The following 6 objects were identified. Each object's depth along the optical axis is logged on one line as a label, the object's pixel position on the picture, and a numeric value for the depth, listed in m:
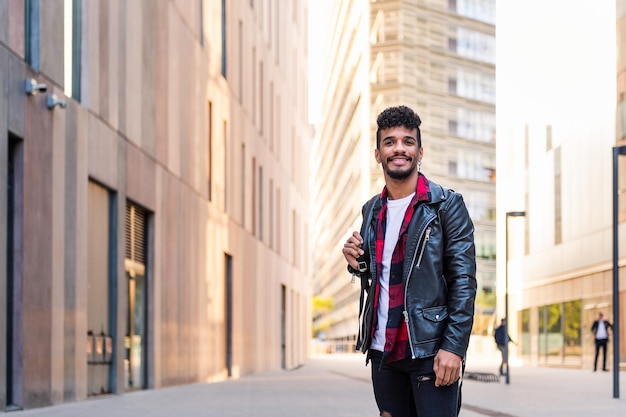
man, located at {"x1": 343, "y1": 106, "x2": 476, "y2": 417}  3.80
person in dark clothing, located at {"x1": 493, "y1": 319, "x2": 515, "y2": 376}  27.85
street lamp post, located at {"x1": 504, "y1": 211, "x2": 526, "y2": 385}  24.26
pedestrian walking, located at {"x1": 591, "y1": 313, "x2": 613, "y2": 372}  30.55
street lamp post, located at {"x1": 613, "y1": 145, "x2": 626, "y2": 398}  15.55
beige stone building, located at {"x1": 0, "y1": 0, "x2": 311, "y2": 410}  12.48
